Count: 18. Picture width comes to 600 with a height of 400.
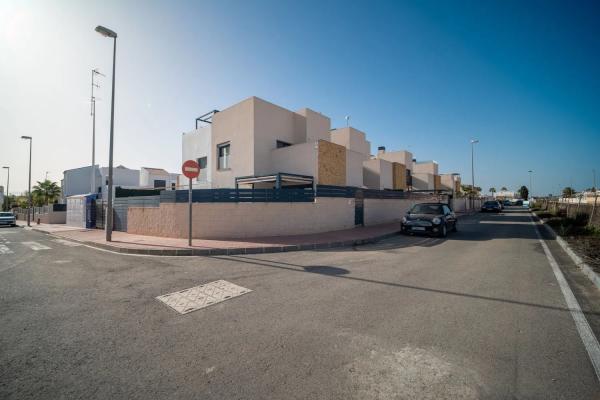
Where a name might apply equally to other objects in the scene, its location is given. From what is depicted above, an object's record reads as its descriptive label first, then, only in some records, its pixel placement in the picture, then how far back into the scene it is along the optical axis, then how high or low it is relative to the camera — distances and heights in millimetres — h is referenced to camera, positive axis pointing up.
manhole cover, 3920 -1603
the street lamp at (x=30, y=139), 23284 +6394
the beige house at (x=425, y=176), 34906 +4391
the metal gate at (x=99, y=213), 17353 -538
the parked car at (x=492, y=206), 34062 -41
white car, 24453 -1354
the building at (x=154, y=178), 36188 +4186
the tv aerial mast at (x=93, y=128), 25938 +8321
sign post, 8852 +1267
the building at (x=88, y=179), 33562 +3706
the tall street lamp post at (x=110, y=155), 10688 +2248
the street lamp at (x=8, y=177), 31734 +3701
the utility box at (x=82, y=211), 18188 -450
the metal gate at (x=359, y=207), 14721 -113
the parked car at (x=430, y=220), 11203 -665
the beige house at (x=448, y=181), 42253 +4303
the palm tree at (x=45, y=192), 38781 +2140
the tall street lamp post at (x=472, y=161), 35344 +6429
